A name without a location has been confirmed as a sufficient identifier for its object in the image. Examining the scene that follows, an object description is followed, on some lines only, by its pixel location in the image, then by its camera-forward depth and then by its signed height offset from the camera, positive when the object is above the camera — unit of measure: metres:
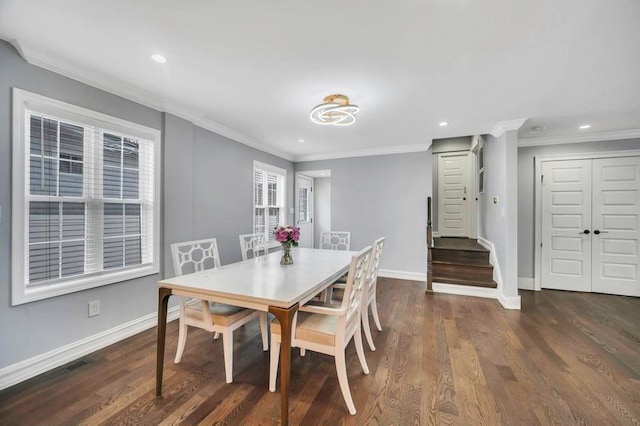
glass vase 2.44 -0.43
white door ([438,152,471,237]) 5.32 +0.41
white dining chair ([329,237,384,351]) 2.15 -0.71
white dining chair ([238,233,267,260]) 2.97 -0.40
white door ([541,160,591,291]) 3.94 -0.16
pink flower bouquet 2.39 -0.21
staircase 3.85 -0.81
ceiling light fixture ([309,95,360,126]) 2.48 +1.04
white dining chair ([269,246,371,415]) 1.61 -0.78
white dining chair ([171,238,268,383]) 1.85 -0.82
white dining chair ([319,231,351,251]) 3.69 -0.41
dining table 1.42 -0.50
